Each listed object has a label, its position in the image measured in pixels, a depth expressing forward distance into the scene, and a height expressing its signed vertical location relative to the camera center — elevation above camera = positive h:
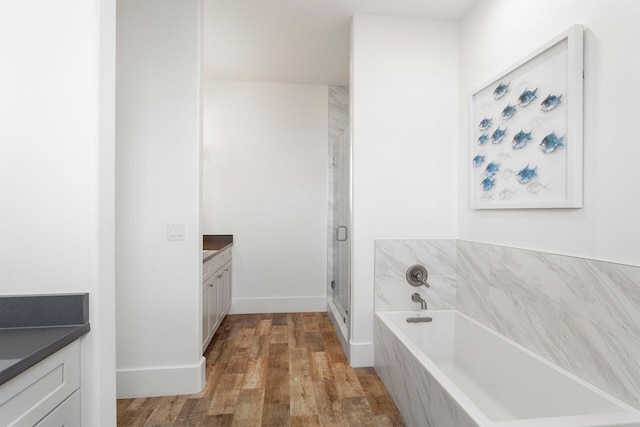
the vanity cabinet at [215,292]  2.75 -0.75
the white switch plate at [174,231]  2.23 -0.12
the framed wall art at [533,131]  1.60 +0.47
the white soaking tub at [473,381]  1.35 -0.89
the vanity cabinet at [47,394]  0.88 -0.52
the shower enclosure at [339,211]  3.04 +0.02
